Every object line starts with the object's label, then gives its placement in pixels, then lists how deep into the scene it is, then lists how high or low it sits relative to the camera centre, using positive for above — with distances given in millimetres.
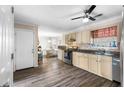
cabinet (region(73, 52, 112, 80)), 2338 -768
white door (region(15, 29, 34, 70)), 3140 -161
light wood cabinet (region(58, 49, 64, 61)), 5038 -721
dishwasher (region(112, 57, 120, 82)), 2073 -755
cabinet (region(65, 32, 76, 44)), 4257 +526
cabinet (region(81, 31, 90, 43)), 3369 +428
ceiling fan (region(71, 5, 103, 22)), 1945 +902
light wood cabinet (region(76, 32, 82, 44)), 3819 +475
